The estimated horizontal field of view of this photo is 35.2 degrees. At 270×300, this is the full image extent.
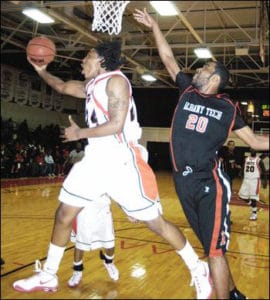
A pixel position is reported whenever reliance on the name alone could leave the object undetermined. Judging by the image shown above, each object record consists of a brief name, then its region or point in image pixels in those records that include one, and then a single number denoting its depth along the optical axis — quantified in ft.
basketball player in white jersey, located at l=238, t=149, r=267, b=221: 30.37
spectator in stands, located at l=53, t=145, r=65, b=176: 62.13
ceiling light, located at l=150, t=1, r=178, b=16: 32.32
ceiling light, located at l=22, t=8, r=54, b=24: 34.72
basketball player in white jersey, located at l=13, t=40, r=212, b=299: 10.76
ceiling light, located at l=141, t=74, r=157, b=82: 61.57
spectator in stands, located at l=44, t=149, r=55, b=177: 58.90
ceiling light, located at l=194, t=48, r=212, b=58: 45.56
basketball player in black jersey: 10.25
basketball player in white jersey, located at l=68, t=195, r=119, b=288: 13.52
